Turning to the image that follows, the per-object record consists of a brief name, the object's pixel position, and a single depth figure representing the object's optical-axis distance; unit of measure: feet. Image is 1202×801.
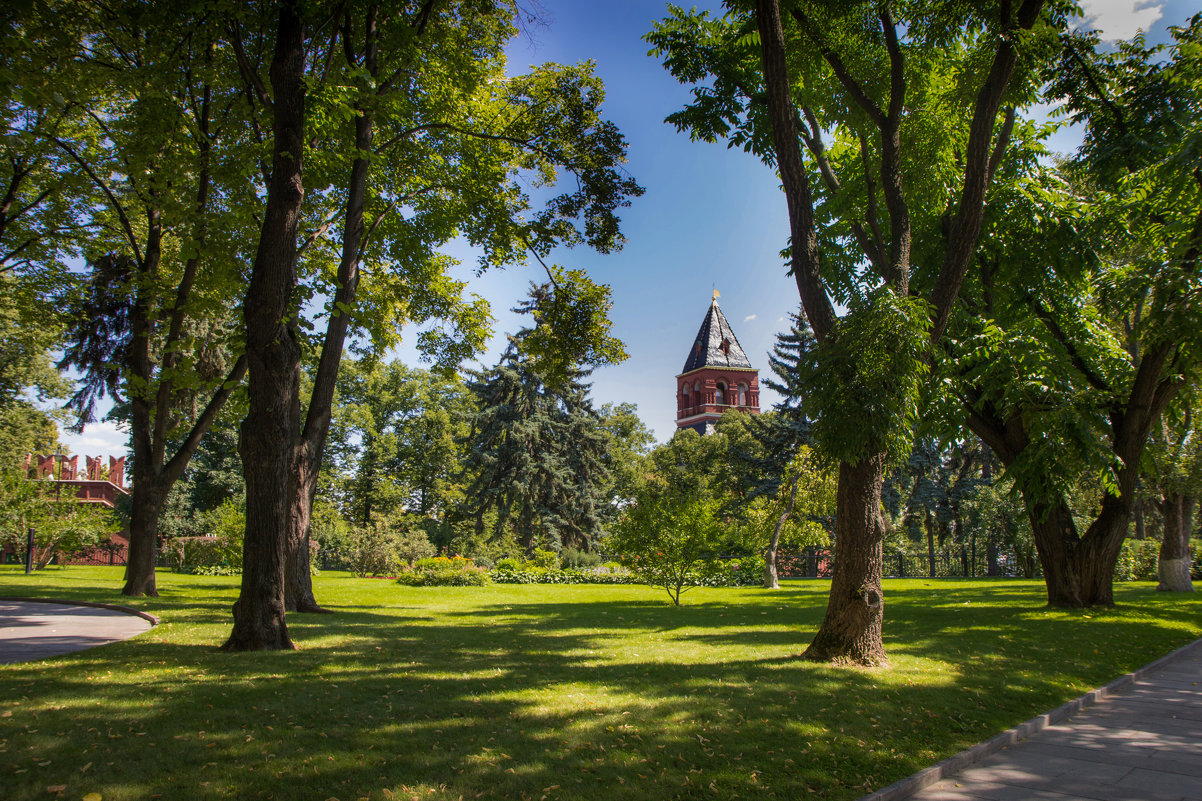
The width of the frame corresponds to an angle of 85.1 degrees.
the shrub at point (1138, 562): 88.12
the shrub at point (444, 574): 80.18
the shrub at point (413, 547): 100.20
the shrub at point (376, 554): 96.43
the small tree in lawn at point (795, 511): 77.92
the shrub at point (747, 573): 90.07
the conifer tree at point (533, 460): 115.65
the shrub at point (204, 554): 83.76
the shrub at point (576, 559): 101.96
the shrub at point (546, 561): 94.73
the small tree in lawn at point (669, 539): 57.93
